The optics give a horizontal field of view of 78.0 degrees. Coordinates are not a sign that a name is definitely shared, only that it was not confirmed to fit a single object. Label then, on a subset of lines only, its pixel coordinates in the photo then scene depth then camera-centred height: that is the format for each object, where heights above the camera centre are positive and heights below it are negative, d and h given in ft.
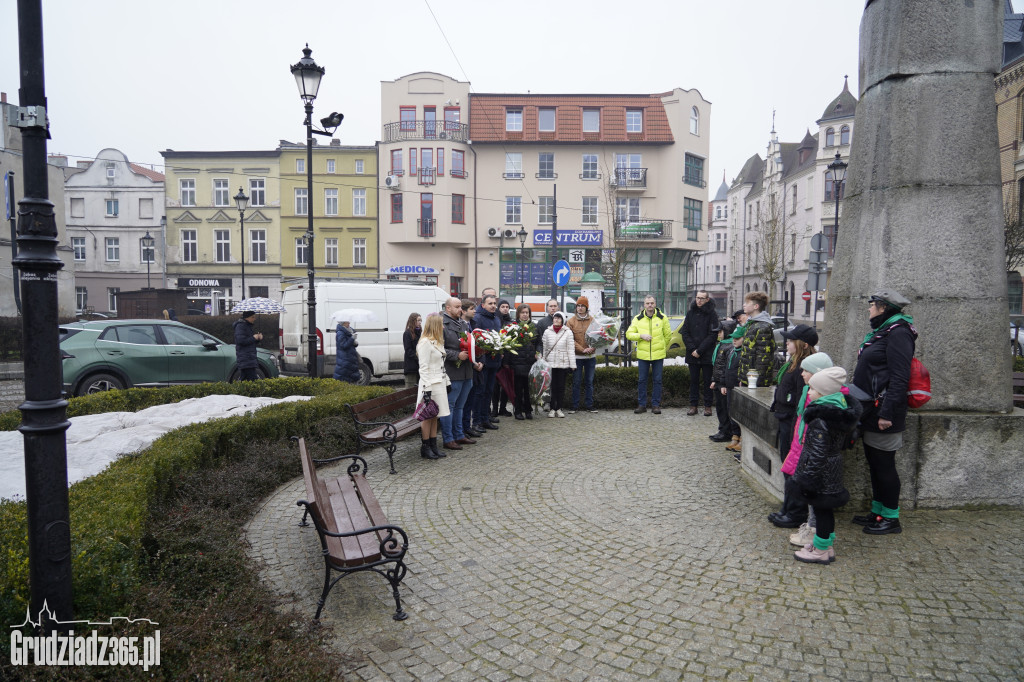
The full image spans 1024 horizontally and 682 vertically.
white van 48.55 -1.56
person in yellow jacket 35.45 -1.88
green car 39.11 -3.59
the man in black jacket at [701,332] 33.71 -1.52
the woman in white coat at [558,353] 35.12 -2.76
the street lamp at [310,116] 36.63 +11.85
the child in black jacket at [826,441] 14.73 -3.22
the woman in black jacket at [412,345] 31.86 -2.18
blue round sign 61.52 +2.92
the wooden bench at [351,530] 12.75 -5.17
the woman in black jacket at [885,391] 16.14 -2.26
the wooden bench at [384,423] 24.39 -4.91
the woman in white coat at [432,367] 25.17 -2.56
